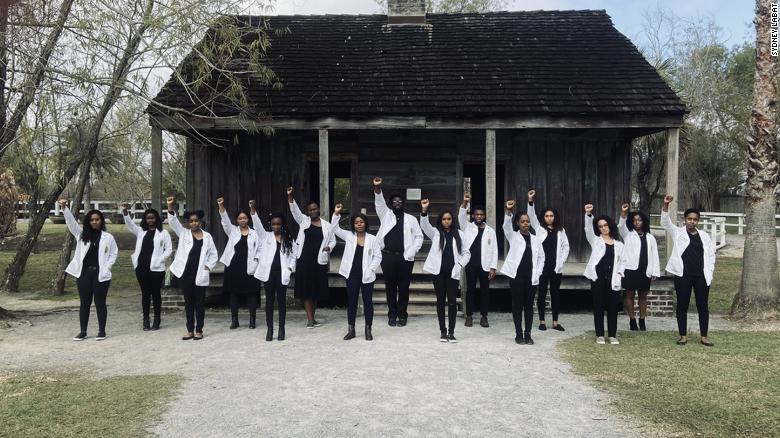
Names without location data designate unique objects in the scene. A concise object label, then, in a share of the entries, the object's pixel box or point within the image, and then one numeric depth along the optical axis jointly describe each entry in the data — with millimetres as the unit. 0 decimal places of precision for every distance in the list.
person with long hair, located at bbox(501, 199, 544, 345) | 7336
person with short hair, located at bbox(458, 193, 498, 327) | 8039
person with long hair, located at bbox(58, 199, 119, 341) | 7516
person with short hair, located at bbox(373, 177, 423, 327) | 8070
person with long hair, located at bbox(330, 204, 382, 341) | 7543
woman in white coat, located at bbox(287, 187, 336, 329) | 8047
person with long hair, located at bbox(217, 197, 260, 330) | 8047
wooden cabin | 9648
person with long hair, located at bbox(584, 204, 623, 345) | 7051
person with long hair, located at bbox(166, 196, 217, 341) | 7656
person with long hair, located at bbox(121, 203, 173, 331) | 8102
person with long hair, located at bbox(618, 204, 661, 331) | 7840
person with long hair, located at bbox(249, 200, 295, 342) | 7641
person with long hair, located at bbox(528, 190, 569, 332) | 7898
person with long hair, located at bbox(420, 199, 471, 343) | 7453
